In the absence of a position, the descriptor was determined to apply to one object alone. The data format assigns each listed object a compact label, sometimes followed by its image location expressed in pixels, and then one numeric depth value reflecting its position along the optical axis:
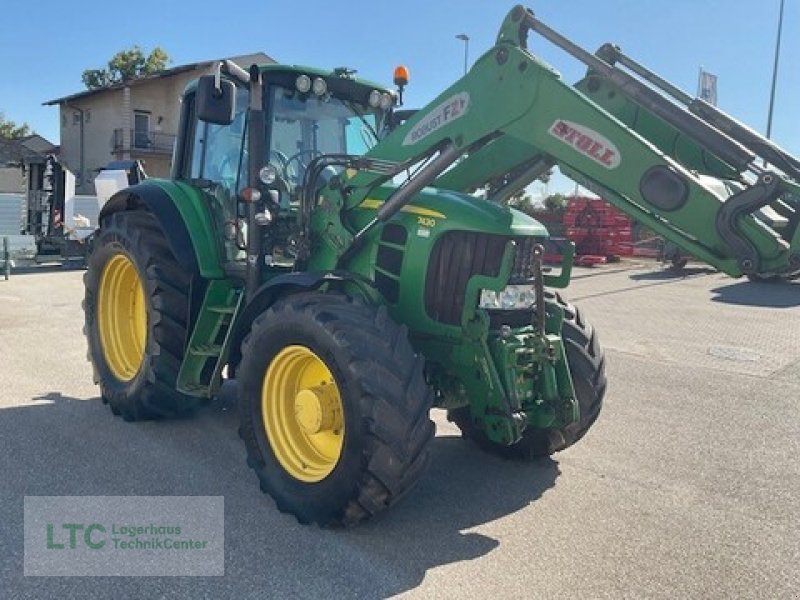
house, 34.66
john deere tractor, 3.53
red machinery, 24.28
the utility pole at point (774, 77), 23.65
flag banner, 20.87
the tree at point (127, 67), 47.38
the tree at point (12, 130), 58.70
